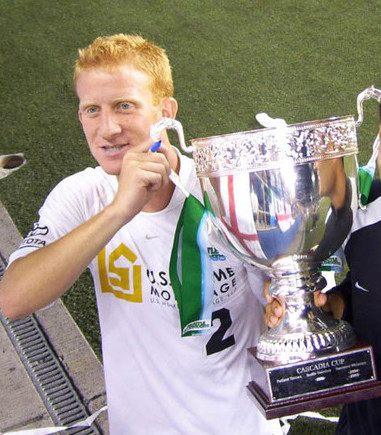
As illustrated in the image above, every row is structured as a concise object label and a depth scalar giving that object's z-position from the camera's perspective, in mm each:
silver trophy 1476
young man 1764
